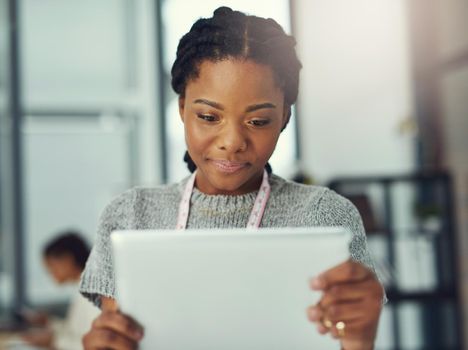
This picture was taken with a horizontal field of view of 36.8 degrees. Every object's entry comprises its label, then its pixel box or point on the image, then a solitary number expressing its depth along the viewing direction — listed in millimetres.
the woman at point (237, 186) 630
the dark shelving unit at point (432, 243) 3270
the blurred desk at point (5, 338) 2333
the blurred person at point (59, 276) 2357
